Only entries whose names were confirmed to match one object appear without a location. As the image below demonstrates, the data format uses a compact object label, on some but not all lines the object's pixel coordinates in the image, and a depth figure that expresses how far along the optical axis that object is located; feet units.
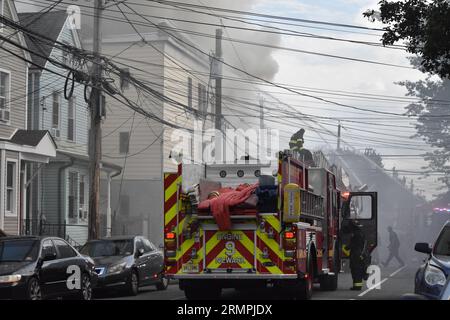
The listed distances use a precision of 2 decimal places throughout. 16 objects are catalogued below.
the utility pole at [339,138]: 182.25
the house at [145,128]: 121.39
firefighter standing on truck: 75.05
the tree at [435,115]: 210.59
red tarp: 44.73
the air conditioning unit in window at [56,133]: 99.09
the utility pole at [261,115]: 127.91
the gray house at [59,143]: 95.96
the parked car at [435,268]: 32.17
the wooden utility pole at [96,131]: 68.23
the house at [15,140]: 81.41
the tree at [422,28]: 49.34
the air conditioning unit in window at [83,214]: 105.96
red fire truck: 44.52
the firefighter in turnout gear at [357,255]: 58.75
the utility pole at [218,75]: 98.96
